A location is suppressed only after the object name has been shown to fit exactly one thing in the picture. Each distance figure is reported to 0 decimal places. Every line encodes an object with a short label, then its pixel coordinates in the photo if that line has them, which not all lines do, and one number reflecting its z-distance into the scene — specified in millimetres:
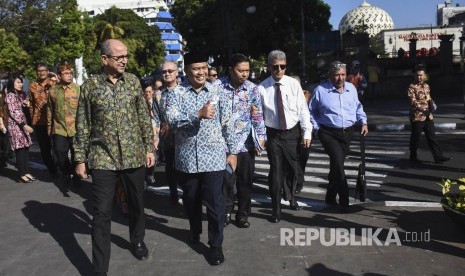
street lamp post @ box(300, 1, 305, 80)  25809
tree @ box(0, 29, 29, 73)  20375
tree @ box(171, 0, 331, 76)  33431
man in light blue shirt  6004
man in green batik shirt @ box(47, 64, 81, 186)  7464
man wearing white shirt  5773
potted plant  4832
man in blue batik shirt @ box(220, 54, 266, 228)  5398
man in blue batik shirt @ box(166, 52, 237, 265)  4512
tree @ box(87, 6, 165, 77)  63875
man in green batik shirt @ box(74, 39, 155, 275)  4281
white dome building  96938
